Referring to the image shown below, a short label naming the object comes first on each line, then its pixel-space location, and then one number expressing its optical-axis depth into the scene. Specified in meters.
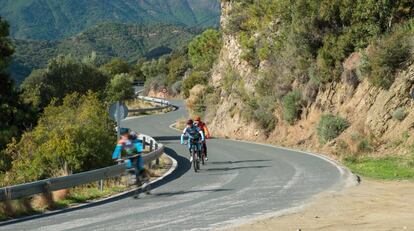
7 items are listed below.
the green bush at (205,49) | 68.25
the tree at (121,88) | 70.90
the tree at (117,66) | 114.81
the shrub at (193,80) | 66.06
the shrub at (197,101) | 51.03
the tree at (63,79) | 43.00
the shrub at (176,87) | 97.12
